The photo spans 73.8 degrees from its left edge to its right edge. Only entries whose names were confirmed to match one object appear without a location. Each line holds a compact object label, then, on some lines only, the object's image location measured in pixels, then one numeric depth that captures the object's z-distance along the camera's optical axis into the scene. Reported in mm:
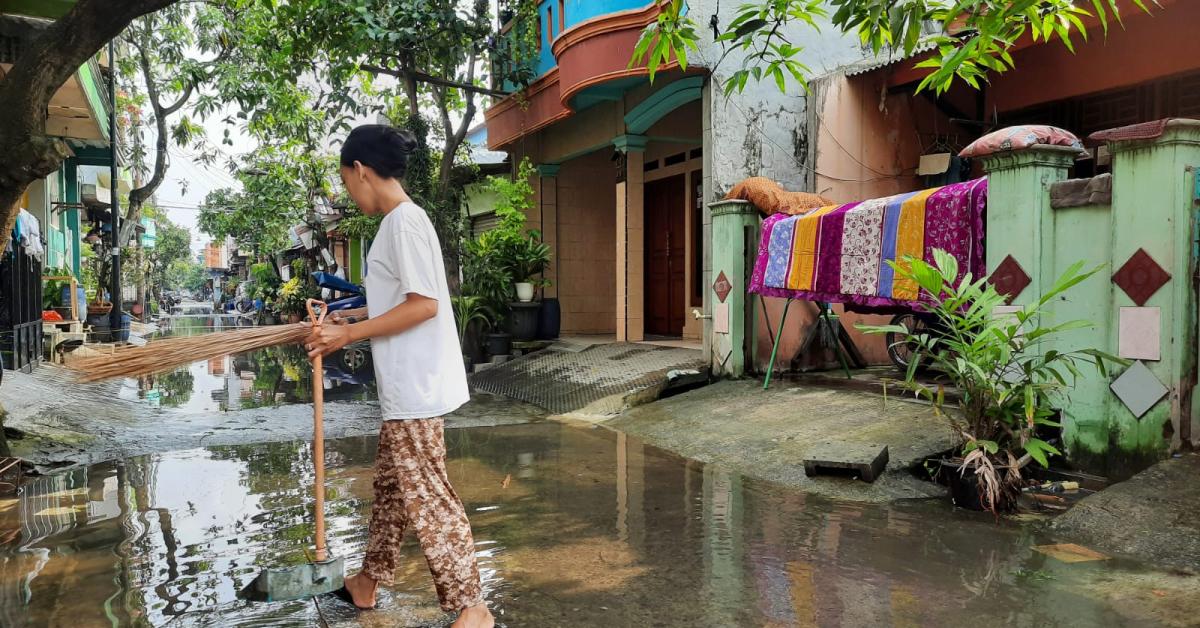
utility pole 14652
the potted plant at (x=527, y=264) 10898
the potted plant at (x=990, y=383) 3873
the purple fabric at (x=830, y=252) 6008
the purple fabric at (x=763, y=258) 6730
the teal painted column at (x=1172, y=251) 3854
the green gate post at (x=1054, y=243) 4223
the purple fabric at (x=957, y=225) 4957
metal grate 7793
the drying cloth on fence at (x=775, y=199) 7043
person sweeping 2451
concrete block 4430
